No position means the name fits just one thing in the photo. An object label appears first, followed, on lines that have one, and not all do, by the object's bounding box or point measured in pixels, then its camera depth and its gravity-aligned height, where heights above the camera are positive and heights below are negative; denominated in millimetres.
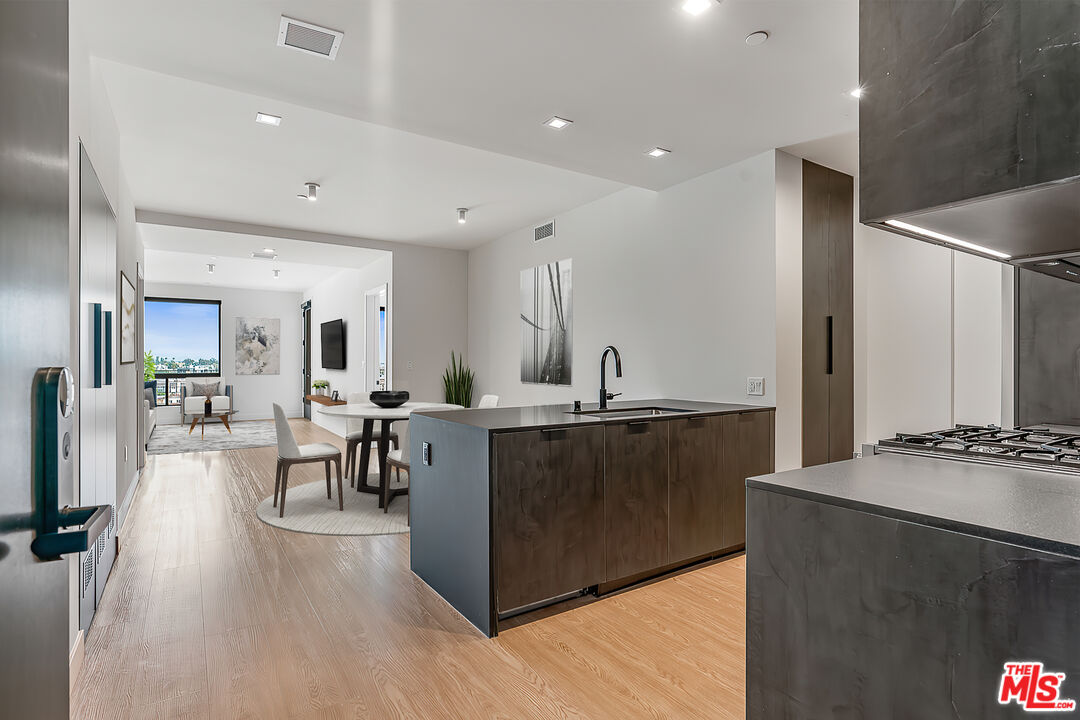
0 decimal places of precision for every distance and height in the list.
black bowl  4883 -337
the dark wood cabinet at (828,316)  3840 +315
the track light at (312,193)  4781 +1473
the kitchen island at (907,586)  944 -438
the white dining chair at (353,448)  5109 -867
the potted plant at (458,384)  7309 -310
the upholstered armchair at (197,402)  9203 -708
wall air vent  5891 +1384
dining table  4480 -565
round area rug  3941 -1181
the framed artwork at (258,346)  11453 +296
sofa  7820 -797
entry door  649 +63
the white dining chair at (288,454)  4246 -734
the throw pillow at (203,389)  10289 -532
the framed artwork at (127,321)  3846 +295
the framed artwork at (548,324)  5641 +382
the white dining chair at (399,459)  4270 -768
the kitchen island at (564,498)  2469 -691
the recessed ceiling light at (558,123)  3182 +1366
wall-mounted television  9367 +261
